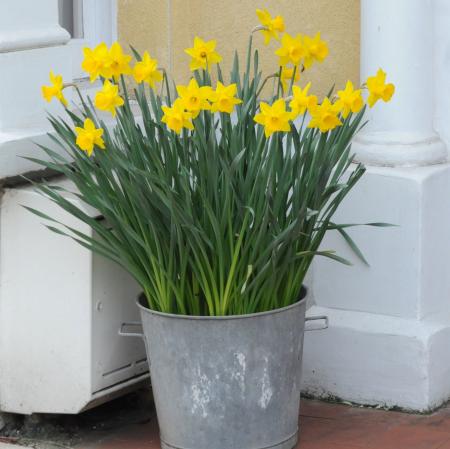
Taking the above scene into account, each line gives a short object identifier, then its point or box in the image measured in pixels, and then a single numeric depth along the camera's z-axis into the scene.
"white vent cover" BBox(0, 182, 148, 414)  6.68
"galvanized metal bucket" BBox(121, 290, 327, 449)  6.21
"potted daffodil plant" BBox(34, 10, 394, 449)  6.02
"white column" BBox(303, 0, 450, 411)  7.16
